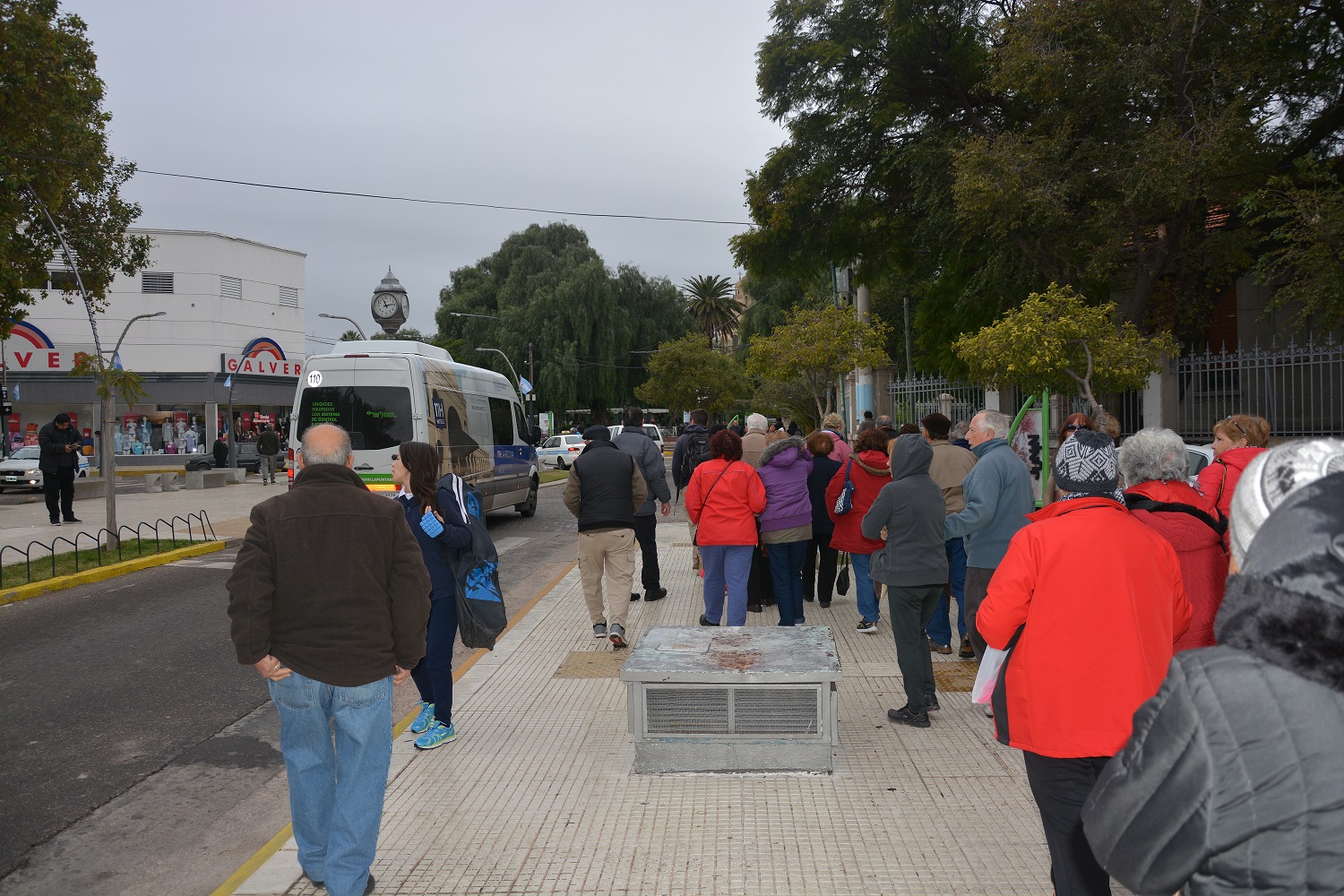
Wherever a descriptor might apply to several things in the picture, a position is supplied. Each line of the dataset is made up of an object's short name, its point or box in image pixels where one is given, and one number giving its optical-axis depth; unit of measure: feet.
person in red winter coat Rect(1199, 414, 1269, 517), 17.79
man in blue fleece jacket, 19.24
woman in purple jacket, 25.89
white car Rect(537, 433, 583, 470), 121.80
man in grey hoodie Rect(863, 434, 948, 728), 18.85
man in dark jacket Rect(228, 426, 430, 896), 11.56
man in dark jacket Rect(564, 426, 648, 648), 25.55
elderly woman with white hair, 12.45
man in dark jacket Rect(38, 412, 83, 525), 55.72
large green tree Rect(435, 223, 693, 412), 160.15
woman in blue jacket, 17.10
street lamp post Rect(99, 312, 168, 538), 45.62
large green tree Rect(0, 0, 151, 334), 52.31
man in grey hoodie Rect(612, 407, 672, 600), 30.89
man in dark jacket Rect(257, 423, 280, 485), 93.76
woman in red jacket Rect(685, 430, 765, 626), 24.38
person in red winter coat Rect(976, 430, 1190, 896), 9.95
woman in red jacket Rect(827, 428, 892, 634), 26.50
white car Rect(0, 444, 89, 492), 85.56
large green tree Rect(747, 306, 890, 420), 83.05
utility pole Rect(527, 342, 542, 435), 154.97
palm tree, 270.05
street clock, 69.46
